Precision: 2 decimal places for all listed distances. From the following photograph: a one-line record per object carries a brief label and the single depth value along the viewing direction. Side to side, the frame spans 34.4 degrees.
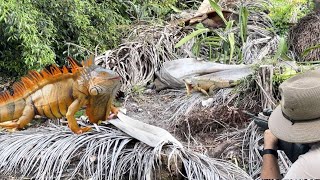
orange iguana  4.34
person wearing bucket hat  2.25
